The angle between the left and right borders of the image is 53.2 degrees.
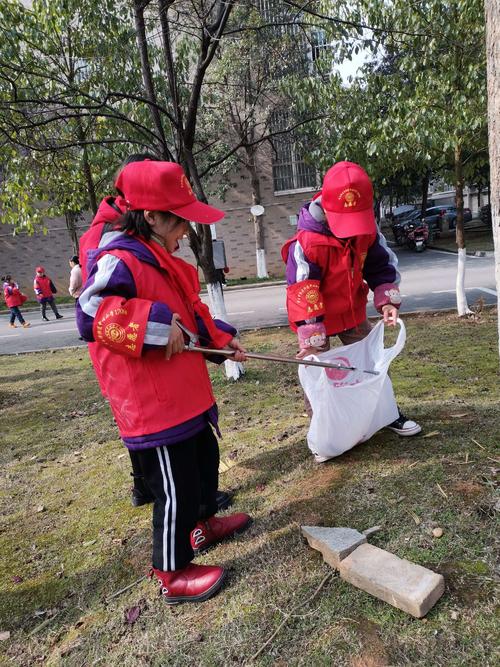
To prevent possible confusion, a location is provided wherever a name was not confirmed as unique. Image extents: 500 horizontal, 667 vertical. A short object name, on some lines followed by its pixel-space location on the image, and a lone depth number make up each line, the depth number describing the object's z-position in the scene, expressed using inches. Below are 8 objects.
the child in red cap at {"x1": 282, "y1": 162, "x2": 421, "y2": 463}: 103.9
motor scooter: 816.3
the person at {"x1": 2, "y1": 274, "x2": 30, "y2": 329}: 550.3
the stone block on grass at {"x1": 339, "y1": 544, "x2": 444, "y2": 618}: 70.5
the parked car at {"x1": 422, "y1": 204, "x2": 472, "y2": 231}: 983.0
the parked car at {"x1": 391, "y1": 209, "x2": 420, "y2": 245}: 960.5
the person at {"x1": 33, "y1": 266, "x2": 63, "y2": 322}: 574.2
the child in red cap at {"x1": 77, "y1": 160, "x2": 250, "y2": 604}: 76.0
